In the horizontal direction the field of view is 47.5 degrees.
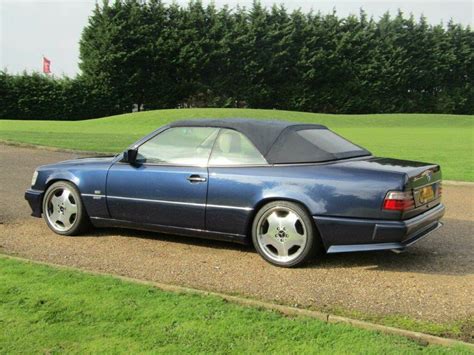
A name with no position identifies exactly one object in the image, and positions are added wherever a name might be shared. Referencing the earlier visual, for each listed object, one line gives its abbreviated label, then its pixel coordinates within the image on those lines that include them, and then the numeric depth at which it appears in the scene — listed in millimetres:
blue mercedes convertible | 4625
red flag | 53866
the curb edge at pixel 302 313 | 3285
